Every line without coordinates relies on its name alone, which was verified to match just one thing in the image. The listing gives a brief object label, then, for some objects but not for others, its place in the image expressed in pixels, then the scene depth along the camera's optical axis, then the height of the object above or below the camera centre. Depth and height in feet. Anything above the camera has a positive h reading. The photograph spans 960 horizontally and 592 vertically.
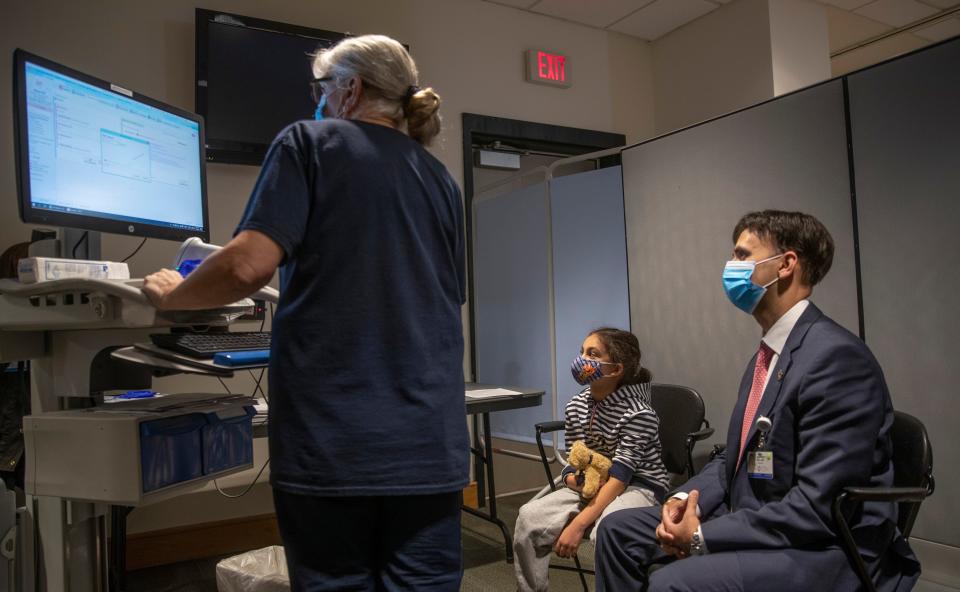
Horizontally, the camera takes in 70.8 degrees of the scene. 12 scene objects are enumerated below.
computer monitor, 5.02 +1.43
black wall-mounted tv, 9.70 +3.57
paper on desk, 7.54 -0.97
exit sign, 12.81 +4.59
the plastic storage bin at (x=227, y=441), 4.97 -0.92
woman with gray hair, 3.34 -0.21
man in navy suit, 4.35 -1.14
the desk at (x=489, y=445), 7.38 -2.21
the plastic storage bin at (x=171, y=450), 4.32 -0.85
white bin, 6.93 -2.71
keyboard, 4.25 -0.14
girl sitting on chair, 6.57 -1.53
